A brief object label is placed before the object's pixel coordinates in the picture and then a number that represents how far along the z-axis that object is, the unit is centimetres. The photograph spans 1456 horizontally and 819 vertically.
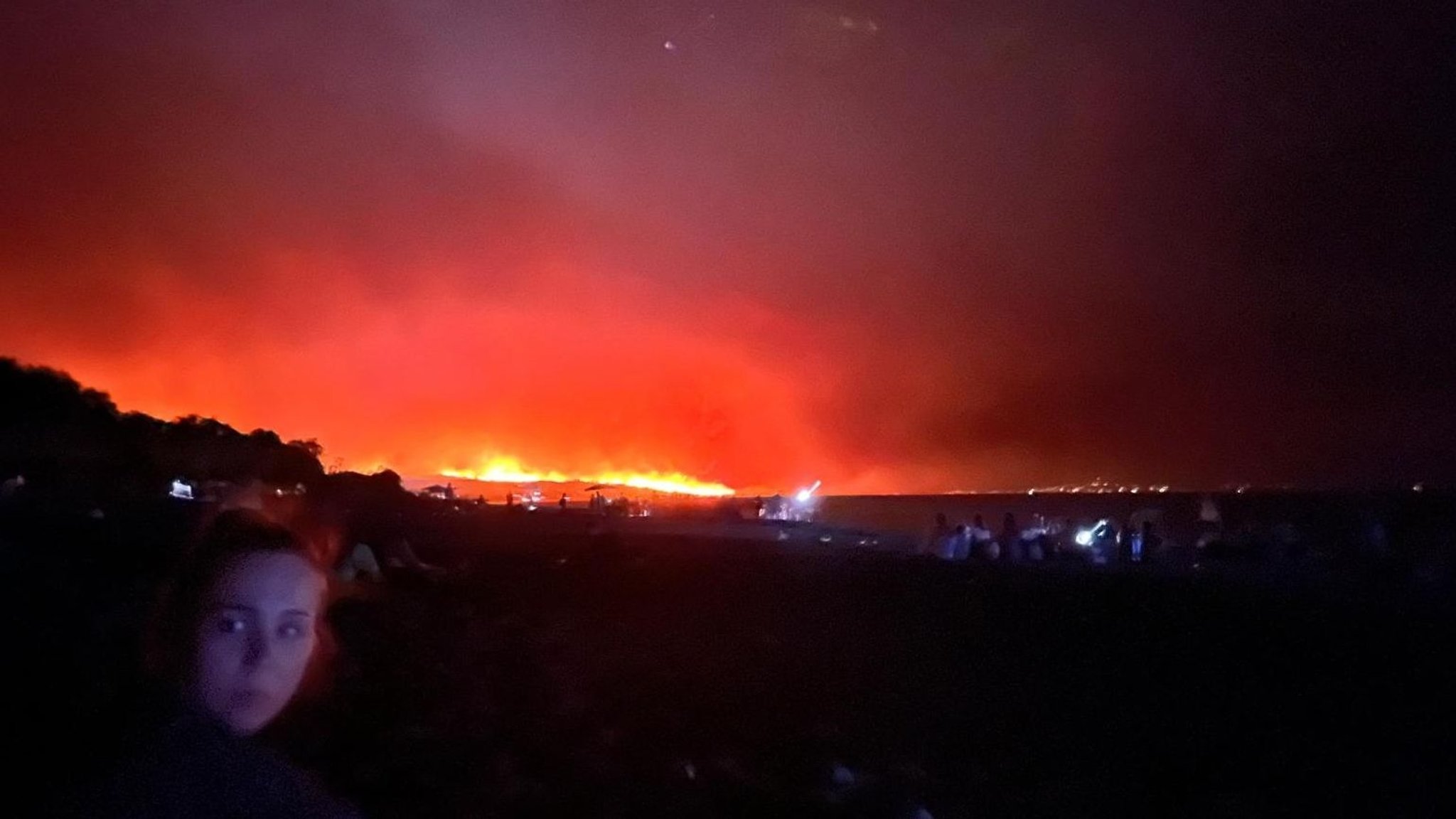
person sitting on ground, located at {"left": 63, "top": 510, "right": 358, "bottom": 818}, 188
